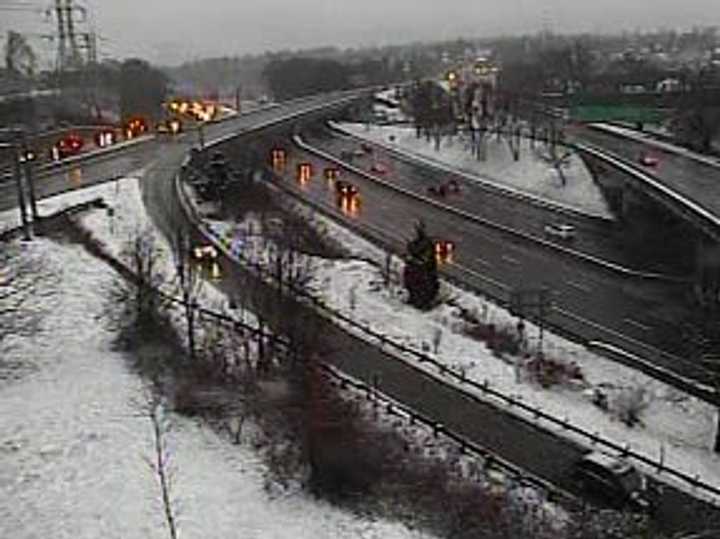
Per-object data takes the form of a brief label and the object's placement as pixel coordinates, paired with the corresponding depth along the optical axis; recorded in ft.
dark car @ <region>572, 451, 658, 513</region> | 105.19
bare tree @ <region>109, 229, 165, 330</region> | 149.48
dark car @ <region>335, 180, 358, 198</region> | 278.46
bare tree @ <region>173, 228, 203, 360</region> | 143.74
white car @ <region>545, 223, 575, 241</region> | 227.40
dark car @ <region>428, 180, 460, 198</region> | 286.46
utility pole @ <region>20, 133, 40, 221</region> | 196.54
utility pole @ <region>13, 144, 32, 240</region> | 185.78
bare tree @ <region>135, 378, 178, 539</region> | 98.48
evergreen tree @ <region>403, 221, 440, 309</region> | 173.27
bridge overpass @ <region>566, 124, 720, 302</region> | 180.04
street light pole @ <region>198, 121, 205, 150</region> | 297.24
